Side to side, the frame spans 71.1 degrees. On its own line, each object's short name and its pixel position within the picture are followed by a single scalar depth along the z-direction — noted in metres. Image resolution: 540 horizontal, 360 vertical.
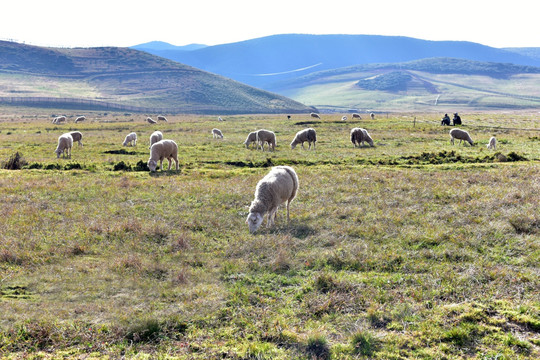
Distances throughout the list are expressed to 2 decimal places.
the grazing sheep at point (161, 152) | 21.45
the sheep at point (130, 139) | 34.20
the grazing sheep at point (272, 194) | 11.84
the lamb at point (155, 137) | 30.17
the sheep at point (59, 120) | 65.97
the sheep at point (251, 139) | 33.14
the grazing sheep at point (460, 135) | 32.88
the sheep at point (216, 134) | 41.36
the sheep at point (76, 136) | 32.62
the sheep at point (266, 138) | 31.22
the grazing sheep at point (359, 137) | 32.44
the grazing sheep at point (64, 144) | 26.51
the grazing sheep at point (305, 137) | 31.70
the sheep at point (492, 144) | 29.89
